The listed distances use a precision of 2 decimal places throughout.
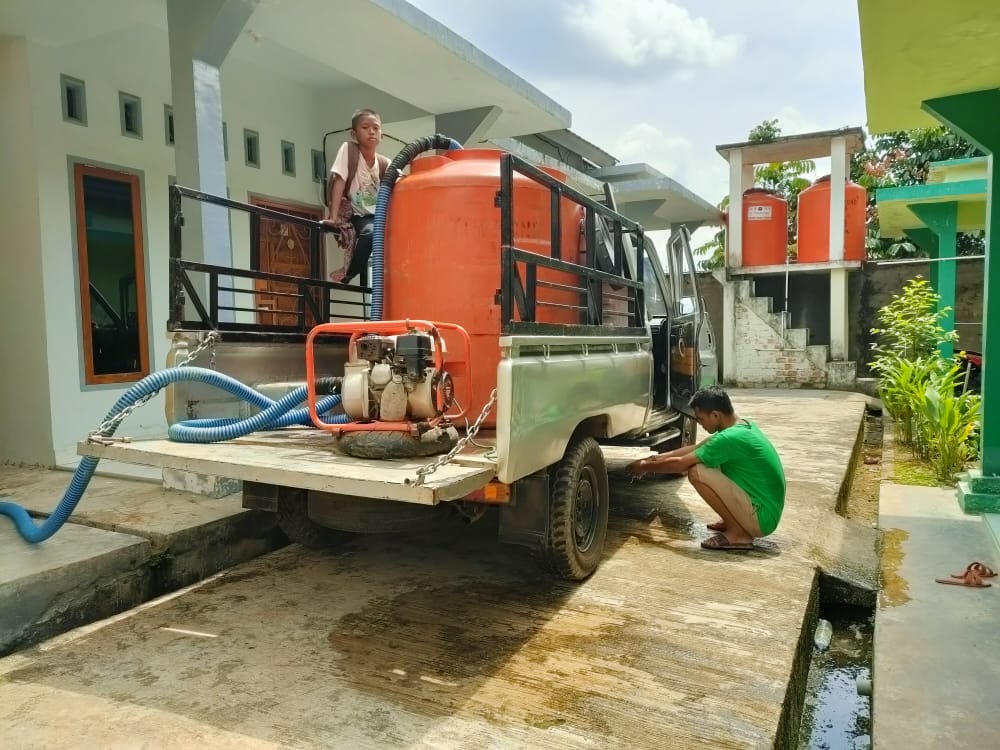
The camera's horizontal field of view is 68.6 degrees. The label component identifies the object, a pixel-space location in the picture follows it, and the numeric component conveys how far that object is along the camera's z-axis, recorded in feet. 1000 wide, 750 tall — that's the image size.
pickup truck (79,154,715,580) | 9.11
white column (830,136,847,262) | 41.24
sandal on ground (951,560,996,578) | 12.19
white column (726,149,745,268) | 43.57
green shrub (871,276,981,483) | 19.38
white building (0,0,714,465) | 15.31
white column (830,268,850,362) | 41.50
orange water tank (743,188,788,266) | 43.39
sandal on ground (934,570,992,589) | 11.85
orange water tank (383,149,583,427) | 12.09
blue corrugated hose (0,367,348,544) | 10.66
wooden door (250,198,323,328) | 22.90
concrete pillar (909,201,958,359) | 33.17
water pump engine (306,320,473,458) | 9.66
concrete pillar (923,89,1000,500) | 15.97
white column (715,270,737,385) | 43.83
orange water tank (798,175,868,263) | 42.39
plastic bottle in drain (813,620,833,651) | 11.60
